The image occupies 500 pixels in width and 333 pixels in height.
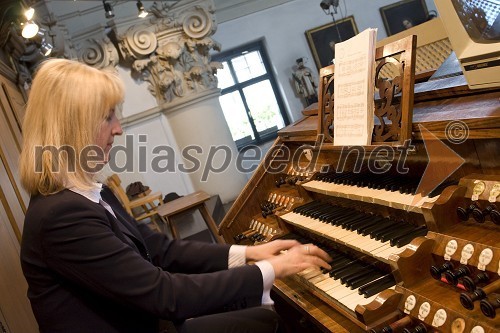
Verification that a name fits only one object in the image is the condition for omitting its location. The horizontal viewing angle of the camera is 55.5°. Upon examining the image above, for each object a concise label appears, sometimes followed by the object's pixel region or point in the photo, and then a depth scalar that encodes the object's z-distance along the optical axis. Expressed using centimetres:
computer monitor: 135
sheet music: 193
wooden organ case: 134
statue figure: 1184
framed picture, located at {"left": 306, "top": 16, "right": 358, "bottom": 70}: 1243
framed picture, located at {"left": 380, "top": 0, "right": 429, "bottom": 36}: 1278
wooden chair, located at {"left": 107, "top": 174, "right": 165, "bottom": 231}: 682
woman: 150
